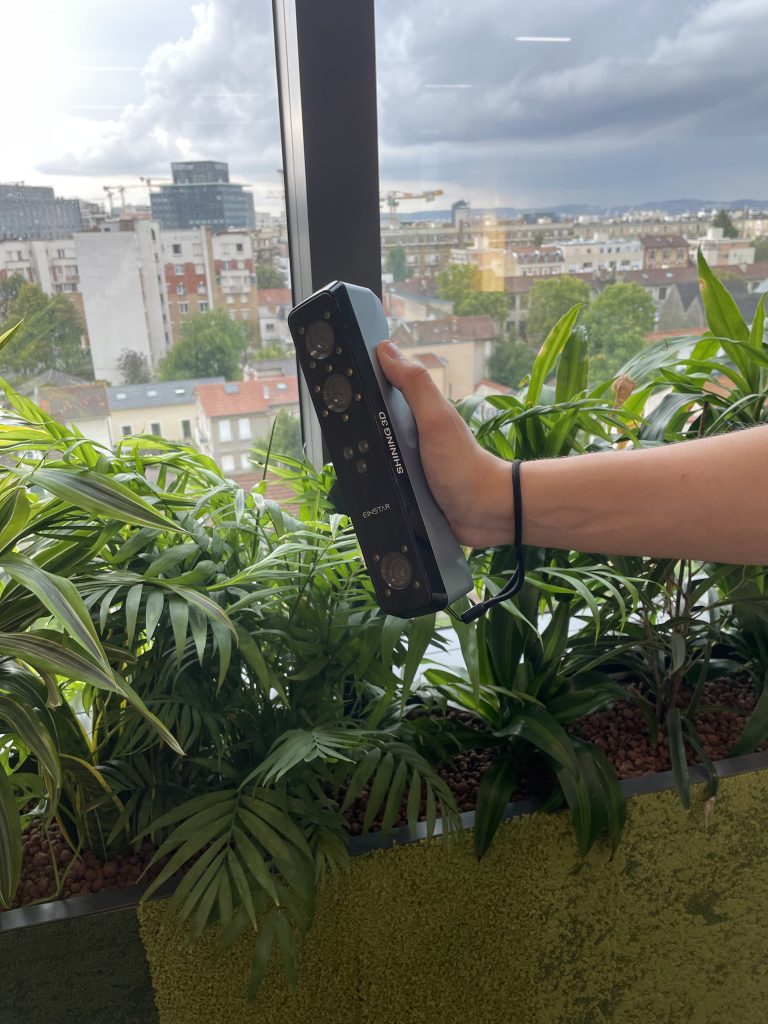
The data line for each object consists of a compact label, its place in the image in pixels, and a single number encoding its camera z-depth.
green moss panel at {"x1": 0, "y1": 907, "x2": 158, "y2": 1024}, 0.75
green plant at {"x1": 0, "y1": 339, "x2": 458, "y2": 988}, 0.71
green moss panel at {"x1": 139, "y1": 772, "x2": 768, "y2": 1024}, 0.82
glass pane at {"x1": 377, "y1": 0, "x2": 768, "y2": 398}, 1.15
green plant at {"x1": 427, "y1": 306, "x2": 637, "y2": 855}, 0.86
